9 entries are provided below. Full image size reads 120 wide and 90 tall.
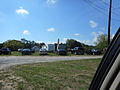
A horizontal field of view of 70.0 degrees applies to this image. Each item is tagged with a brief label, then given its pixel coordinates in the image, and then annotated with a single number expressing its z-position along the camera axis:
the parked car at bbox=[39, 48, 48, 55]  19.35
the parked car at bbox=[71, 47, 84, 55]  20.77
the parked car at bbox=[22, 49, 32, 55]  19.67
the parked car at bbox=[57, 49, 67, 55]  19.14
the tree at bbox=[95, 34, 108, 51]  31.98
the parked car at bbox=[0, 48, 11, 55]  19.14
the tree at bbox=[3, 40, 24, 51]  43.29
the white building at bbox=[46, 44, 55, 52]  26.39
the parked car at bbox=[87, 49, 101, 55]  22.44
